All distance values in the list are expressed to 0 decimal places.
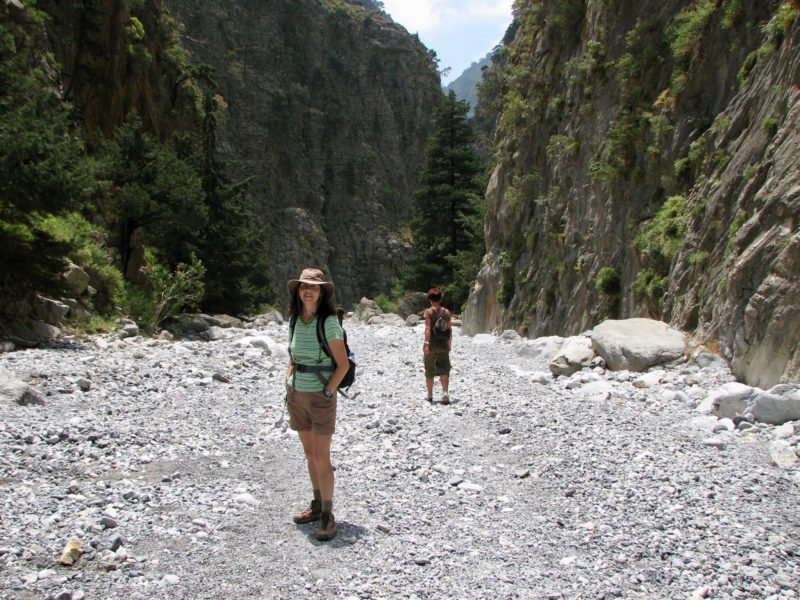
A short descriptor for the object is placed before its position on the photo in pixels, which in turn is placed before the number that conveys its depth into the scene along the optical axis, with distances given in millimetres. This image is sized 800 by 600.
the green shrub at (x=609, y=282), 15383
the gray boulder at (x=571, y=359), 10695
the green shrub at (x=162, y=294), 16938
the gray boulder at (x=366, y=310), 36750
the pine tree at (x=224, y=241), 26156
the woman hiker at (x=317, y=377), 4496
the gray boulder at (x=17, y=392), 6906
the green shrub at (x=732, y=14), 12078
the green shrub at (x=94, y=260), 15008
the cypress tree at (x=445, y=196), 36875
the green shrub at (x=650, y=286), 12510
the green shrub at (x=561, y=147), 19594
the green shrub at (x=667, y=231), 12266
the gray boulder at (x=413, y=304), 35625
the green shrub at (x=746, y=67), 11375
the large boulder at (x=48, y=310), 12703
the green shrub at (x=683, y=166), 12930
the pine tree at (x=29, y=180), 11008
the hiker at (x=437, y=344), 8953
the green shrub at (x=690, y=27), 13250
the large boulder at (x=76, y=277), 13547
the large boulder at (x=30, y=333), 11252
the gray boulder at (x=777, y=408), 6262
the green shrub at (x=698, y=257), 10796
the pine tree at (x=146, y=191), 19078
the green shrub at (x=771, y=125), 9469
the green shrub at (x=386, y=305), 41250
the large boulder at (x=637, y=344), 9906
